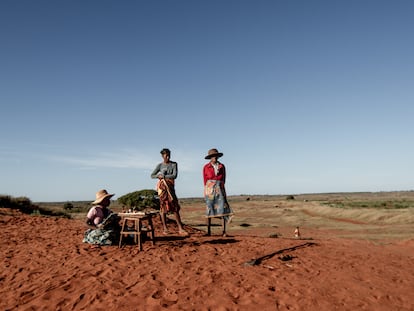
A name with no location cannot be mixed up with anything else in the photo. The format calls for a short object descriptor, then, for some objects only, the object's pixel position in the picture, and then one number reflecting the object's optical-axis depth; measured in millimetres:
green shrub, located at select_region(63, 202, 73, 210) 47581
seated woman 8141
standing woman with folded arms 9906
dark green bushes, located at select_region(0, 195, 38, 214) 19609
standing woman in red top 9820
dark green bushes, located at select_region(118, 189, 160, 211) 21709
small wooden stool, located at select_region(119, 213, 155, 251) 8055
